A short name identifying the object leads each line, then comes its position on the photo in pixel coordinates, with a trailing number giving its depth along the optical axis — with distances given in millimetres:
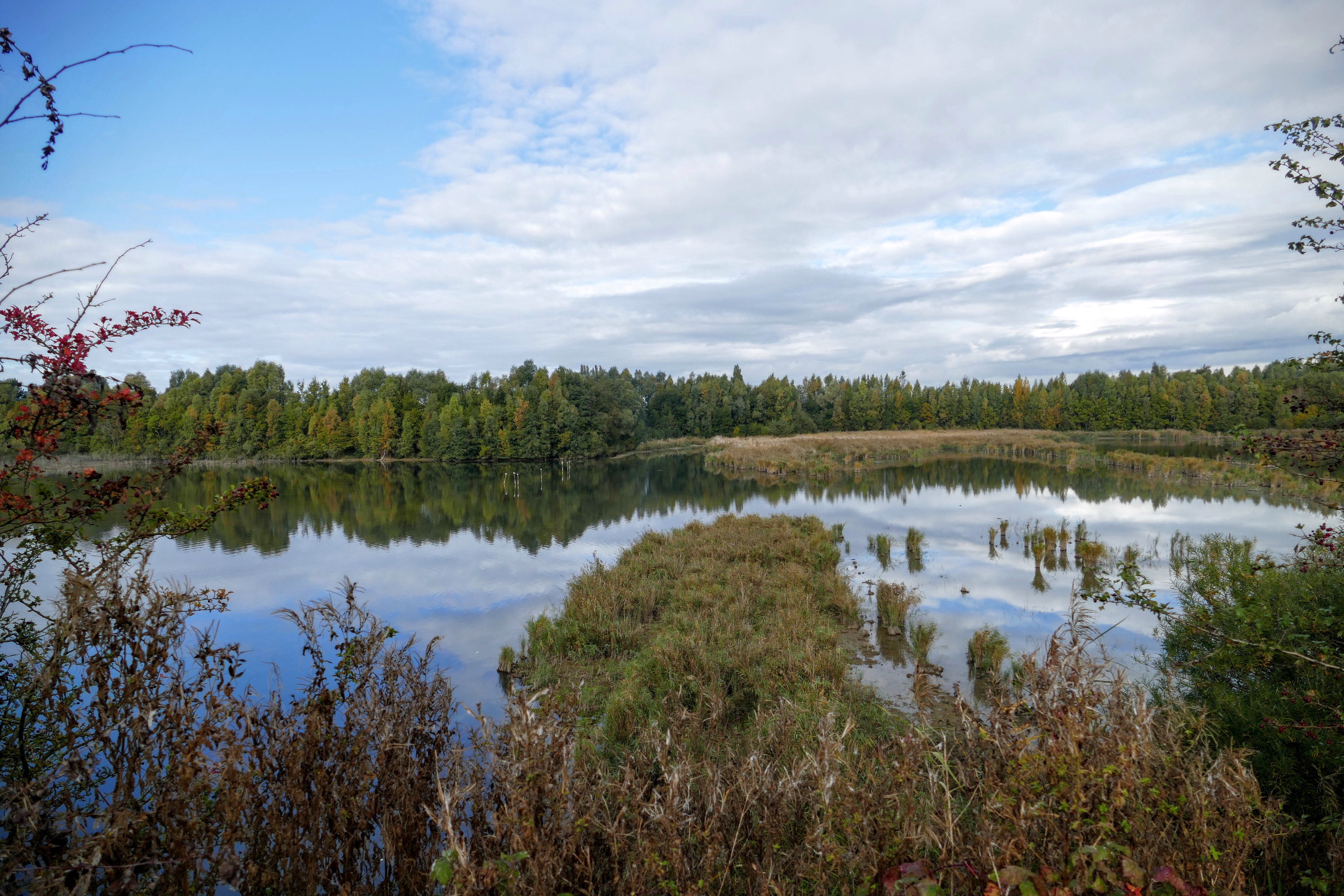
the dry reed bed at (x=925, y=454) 31000
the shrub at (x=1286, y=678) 3936
